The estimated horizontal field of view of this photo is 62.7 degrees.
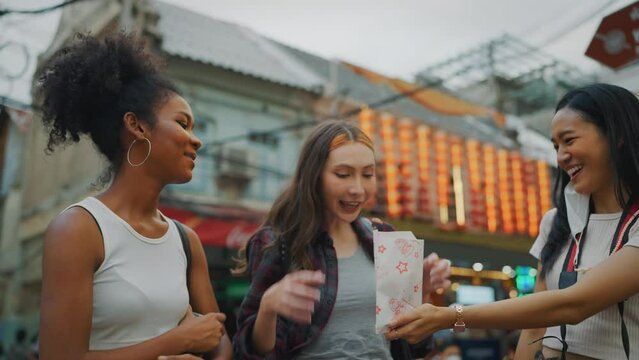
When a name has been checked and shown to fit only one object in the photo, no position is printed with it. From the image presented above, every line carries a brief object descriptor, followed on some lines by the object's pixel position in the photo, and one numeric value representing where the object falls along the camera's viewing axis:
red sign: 3.12
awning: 8.54
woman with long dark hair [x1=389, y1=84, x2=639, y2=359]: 1.77
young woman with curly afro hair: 1.66
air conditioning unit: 11.66
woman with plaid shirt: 2.11
